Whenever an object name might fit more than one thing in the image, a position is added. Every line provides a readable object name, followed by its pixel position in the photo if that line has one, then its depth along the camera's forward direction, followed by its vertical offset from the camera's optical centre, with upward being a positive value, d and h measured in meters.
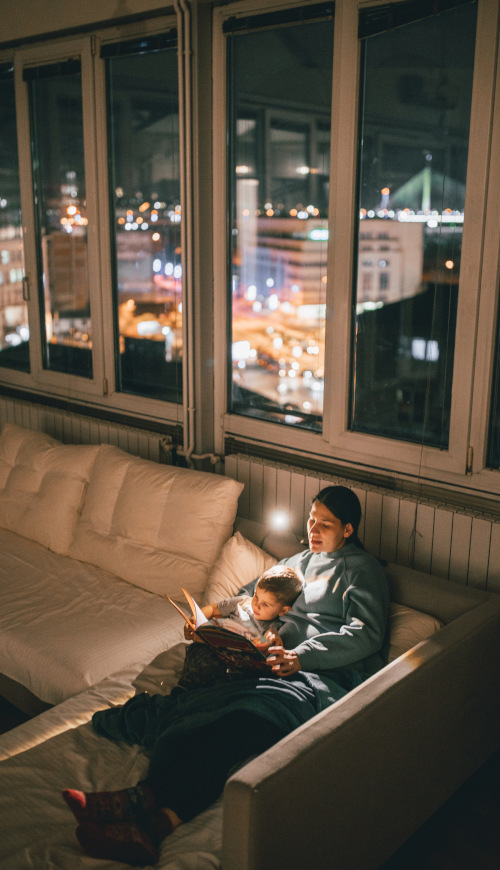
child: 2.29 -1.12
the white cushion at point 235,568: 2.66 -1.15
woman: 1.68 -1.17
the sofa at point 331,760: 1.56 -1.28
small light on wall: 3.04 -1.13
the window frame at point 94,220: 3.68 +0.10
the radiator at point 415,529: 2.46 -1.00
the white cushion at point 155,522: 2.84 -1.10
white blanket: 1.60 -1.30
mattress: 2.37 -1.32
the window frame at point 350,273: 2.34 -0.11
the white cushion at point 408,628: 2.21 -1.14
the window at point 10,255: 4.45 -0.09
